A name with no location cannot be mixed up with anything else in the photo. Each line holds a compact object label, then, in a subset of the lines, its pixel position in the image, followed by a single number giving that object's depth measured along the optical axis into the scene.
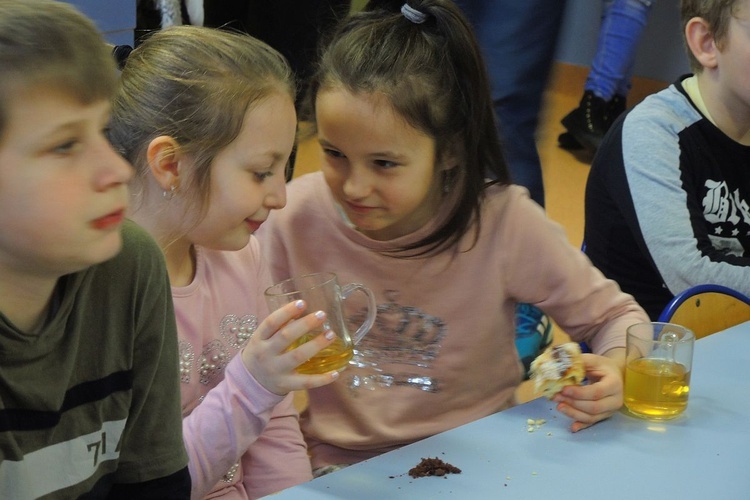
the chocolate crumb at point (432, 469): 1.79
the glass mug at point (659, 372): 1.92
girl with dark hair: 2.14
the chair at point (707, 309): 2.20
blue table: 1.77
